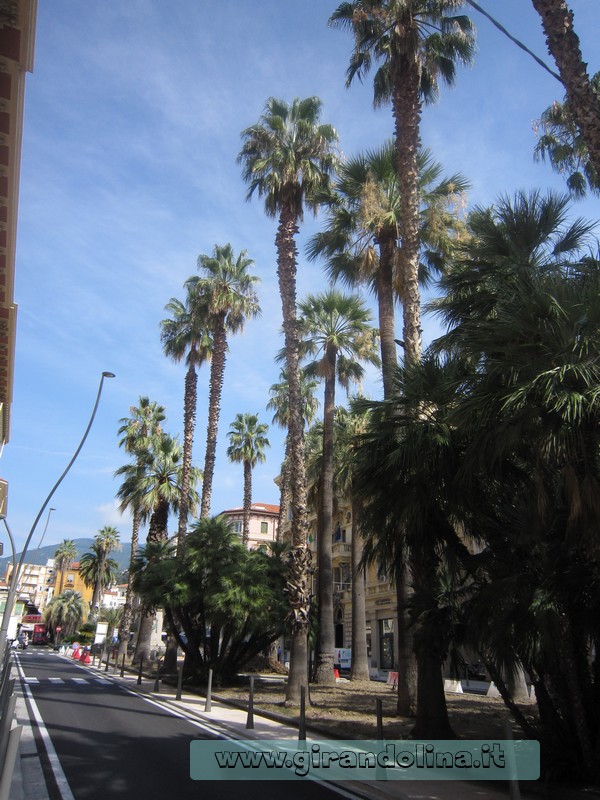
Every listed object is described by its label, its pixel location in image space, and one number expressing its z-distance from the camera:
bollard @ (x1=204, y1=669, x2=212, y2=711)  15.38
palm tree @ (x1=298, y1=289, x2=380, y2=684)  24.73
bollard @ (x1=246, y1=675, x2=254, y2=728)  12.68
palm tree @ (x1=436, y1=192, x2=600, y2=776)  6.98
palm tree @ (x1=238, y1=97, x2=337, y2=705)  17.89
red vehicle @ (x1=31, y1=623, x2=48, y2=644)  90.62
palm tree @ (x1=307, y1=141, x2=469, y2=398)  17.08
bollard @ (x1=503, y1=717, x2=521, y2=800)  5.82
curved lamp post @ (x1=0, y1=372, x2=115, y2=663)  20.83
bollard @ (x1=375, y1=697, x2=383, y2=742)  8.92
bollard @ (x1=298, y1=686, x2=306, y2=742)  10.46
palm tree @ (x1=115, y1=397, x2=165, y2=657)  39.25
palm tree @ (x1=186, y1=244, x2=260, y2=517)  28.91
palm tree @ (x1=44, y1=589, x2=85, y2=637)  78.62
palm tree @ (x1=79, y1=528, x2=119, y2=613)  72.38
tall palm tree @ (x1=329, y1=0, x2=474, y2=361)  15.10
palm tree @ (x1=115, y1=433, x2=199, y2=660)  33.03
